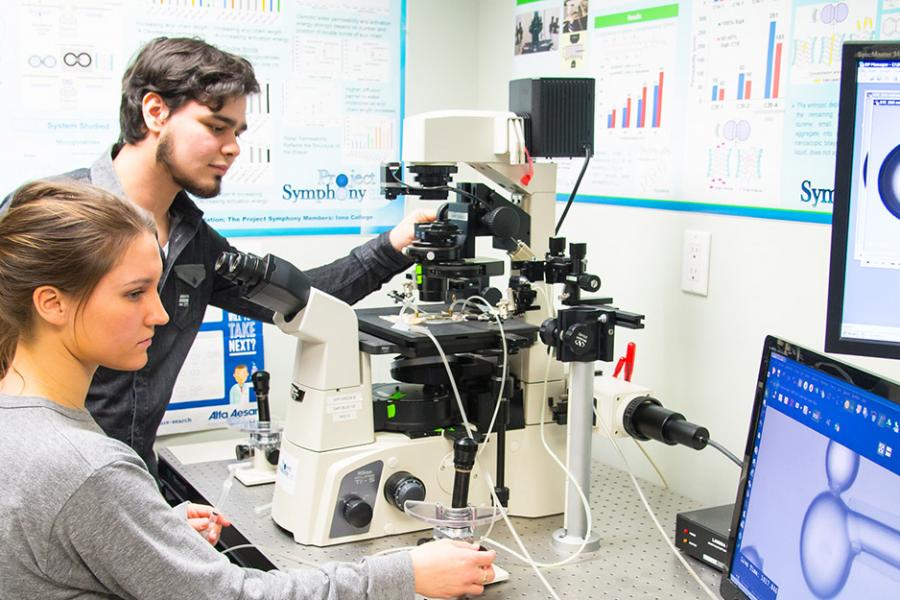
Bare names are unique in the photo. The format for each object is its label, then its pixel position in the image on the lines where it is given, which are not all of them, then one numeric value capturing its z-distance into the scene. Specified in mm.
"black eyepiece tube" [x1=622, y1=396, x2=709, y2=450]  1583
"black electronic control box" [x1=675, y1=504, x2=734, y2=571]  1534
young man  1765
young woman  1024
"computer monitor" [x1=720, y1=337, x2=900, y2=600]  917
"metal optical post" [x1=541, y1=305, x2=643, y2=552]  1553
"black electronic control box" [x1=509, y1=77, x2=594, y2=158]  1715
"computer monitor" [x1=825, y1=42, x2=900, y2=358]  1150
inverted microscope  1595
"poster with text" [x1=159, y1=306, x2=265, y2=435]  2424
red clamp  1969
